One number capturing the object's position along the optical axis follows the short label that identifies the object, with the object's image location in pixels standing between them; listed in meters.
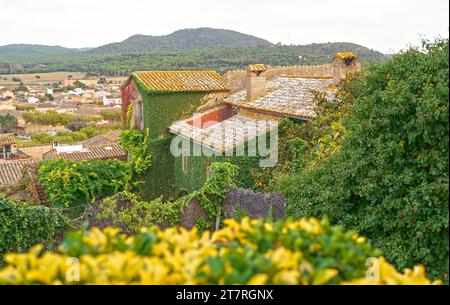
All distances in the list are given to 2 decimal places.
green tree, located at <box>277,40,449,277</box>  7.63
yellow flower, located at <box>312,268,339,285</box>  3.41
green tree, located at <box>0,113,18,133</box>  64.62
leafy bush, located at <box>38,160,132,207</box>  17.39
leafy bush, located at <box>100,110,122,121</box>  70.45
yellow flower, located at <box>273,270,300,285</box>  3.34
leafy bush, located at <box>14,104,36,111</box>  77.88
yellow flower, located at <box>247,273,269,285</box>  3.26
